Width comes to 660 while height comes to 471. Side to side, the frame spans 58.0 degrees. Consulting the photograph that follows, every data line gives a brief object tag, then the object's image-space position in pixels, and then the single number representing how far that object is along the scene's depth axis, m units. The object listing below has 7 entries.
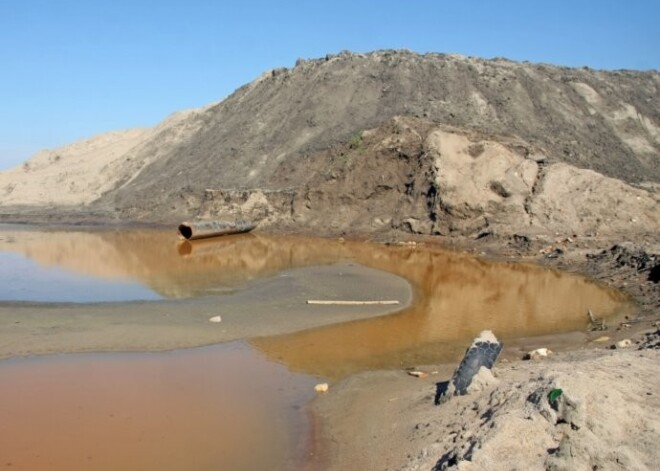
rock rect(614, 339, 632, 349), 9.98
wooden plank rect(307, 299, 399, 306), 14.52
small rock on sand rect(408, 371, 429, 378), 9.41
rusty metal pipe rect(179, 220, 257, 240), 27.31
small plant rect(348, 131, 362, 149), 31.44
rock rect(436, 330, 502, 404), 7.50
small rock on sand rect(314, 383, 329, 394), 9.08
